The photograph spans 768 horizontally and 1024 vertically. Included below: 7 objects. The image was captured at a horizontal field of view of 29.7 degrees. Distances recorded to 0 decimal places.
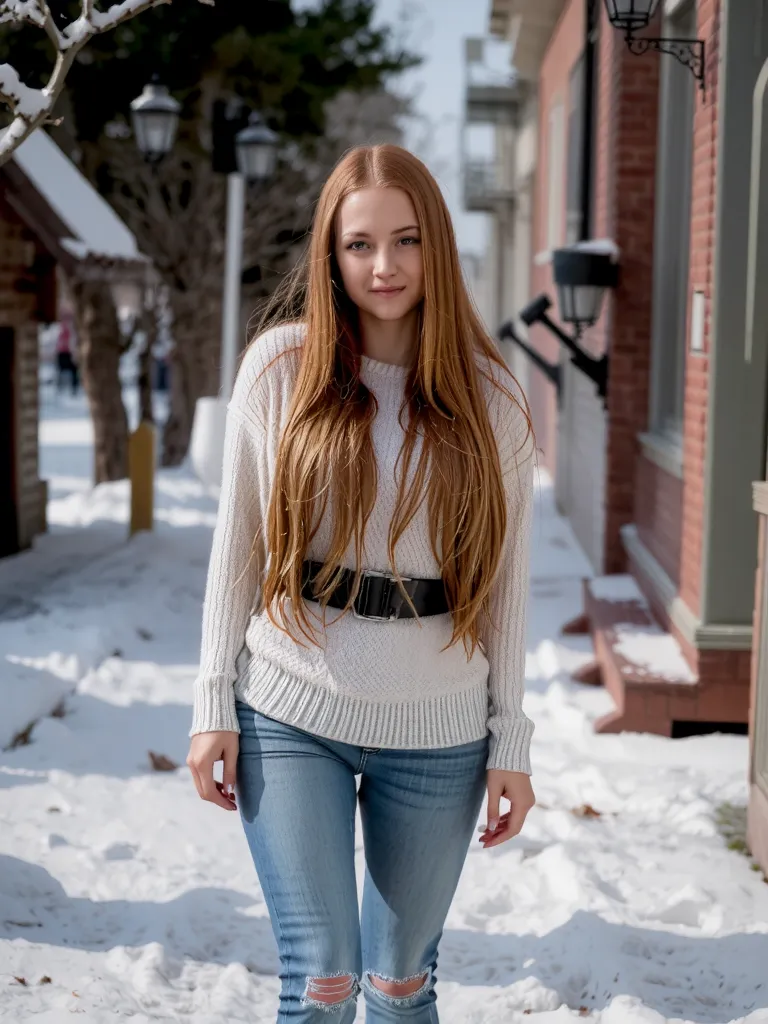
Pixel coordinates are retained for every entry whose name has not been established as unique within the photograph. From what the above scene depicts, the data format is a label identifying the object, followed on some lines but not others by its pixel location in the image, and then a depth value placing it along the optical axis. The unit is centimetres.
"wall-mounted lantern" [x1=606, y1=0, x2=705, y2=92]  641
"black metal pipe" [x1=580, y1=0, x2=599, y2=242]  1026
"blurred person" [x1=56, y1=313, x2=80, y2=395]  3259
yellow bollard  1162
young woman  252
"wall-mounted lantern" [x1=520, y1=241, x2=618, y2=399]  799
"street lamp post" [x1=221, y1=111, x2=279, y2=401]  1256
